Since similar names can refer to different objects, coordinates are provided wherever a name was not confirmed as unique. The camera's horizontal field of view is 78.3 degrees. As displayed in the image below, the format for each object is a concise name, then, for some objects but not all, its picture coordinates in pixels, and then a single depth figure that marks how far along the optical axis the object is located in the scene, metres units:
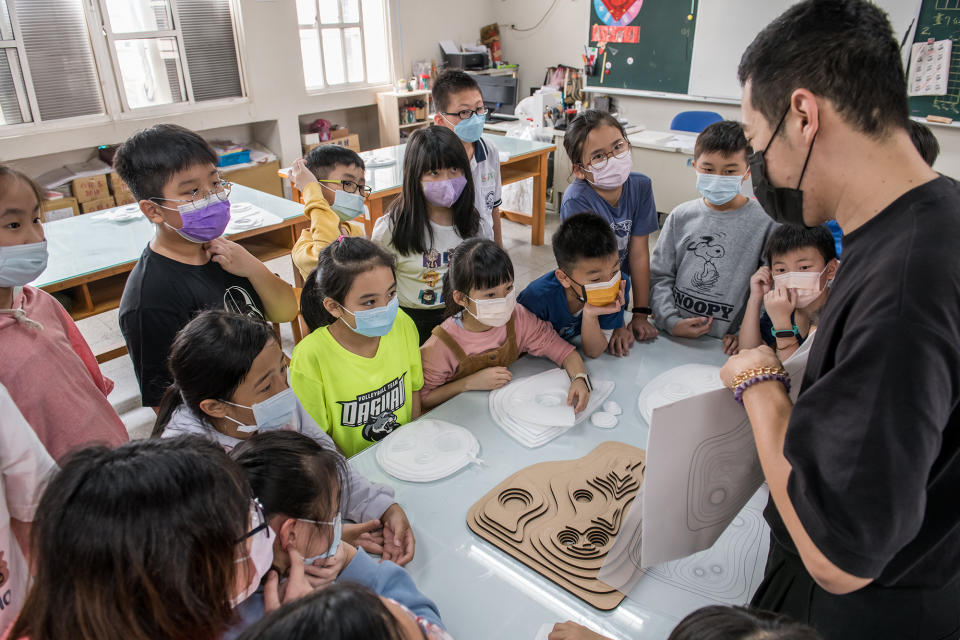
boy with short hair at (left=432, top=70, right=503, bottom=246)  2.64
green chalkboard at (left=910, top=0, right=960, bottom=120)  4.04
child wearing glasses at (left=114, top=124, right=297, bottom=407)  1.46
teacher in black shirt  0.57
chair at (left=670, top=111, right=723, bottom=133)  4.82
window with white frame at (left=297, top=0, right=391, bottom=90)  5.83
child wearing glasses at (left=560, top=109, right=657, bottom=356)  2.03
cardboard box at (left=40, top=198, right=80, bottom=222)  4.33
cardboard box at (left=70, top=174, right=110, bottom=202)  4.55
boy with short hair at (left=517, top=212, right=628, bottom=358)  1.71
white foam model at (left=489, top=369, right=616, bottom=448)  1.40
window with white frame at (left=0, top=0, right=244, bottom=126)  4.27
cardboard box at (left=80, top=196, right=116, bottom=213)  4.62
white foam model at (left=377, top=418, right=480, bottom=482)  1.29
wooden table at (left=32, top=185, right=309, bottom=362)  2.48
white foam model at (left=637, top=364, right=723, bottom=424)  1.53
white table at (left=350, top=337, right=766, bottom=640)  0.95
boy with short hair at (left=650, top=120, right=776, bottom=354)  1.85
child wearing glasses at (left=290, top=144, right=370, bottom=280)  2.17
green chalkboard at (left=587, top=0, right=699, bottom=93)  5.39
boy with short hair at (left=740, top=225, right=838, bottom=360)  1.61
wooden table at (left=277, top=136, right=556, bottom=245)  3.58
